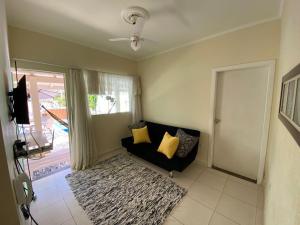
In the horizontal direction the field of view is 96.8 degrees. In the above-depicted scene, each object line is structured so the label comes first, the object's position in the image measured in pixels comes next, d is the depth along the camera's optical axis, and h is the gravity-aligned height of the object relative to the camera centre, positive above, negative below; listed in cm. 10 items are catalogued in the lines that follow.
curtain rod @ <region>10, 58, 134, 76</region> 203 +62
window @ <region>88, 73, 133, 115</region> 308 +13
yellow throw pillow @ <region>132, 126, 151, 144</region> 309 -82
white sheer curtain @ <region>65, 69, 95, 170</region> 252 -35
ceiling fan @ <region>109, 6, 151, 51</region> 167 +111
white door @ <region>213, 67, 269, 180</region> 210 -30
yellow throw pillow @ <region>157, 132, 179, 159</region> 237 -82
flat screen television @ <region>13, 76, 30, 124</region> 104 -2
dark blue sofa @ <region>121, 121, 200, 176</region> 228 -99
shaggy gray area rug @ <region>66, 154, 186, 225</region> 162 -138
